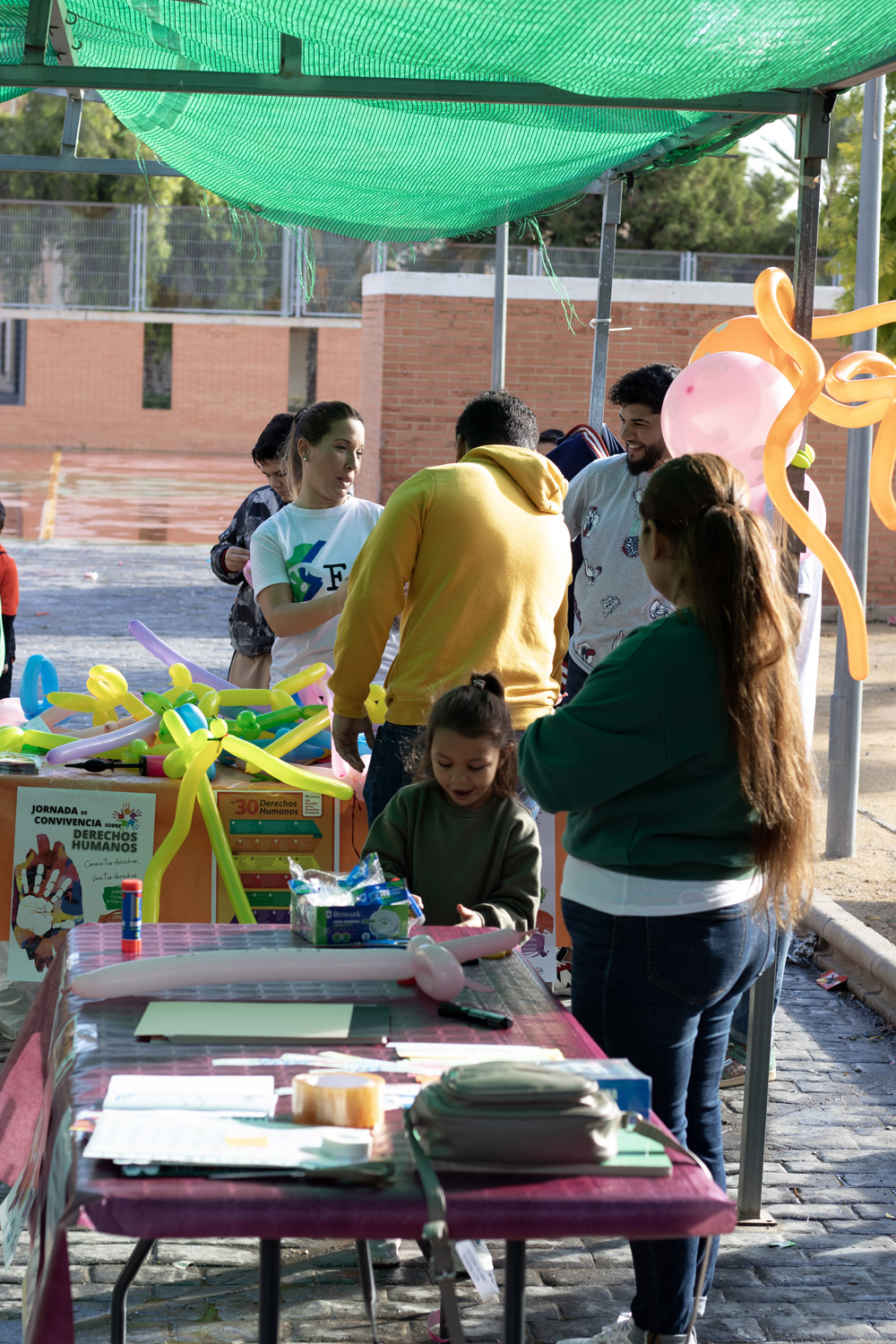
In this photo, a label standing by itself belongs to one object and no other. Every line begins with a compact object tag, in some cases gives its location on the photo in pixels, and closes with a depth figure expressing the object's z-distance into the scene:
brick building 16.73
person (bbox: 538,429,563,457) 7.65
